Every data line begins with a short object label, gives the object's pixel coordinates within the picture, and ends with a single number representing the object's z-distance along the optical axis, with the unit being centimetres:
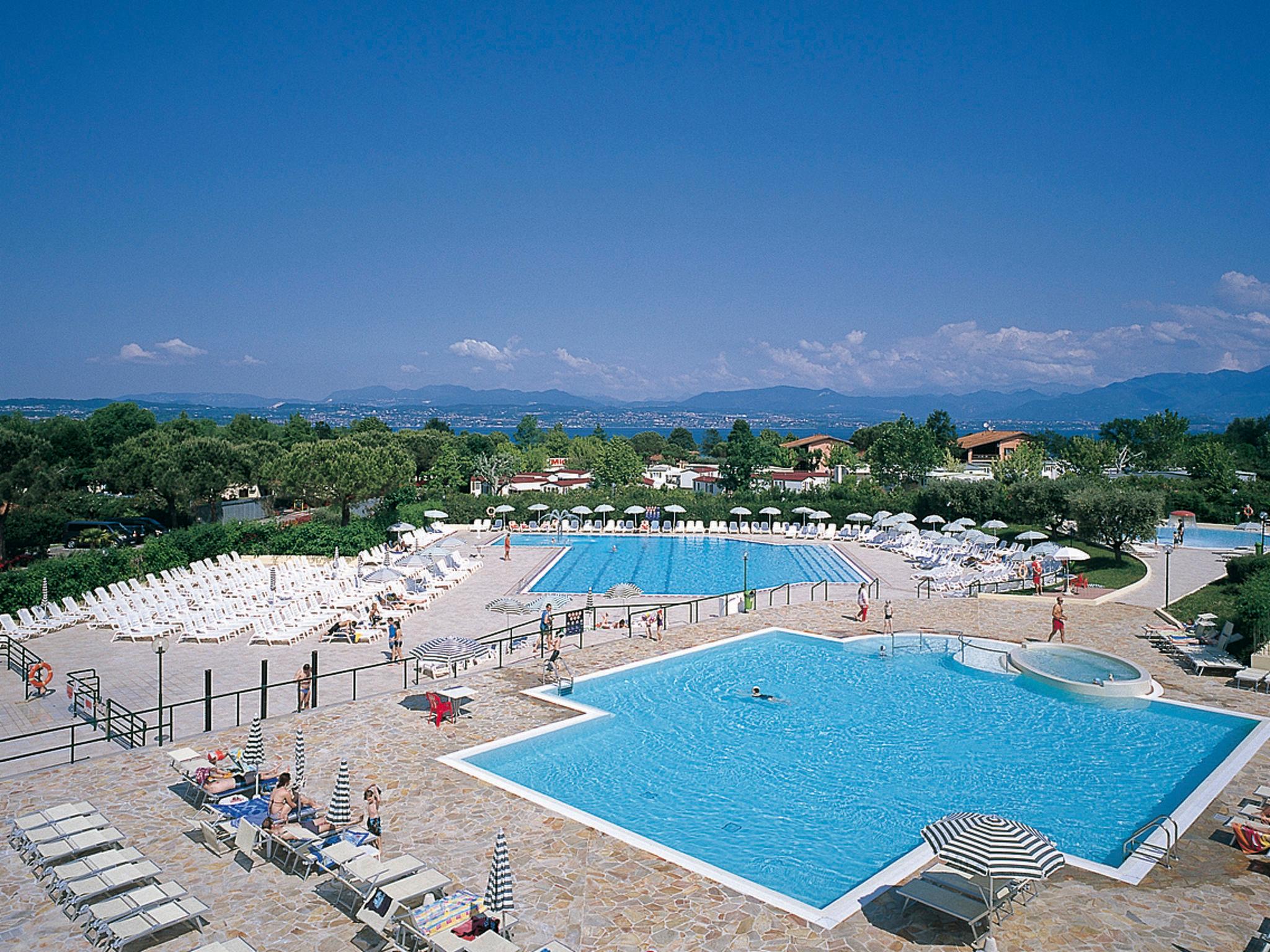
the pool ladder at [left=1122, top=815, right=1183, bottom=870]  914
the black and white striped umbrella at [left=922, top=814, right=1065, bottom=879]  758
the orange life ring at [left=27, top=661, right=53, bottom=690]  1505
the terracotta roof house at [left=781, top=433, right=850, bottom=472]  8612
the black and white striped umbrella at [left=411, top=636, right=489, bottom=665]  1531
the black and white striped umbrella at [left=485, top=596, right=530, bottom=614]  2248
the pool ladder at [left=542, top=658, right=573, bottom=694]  1541
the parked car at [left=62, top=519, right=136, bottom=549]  3472
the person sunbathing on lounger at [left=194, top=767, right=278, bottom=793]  1040
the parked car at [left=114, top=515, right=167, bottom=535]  3650
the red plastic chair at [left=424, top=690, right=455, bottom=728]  1345
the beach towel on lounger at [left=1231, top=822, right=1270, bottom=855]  912
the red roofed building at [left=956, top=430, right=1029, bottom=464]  8918
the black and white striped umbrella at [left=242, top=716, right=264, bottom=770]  1092
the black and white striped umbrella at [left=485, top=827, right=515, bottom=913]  763
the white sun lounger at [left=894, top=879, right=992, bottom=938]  772
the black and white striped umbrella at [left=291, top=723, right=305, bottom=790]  1005
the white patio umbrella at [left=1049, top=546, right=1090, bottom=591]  2450
